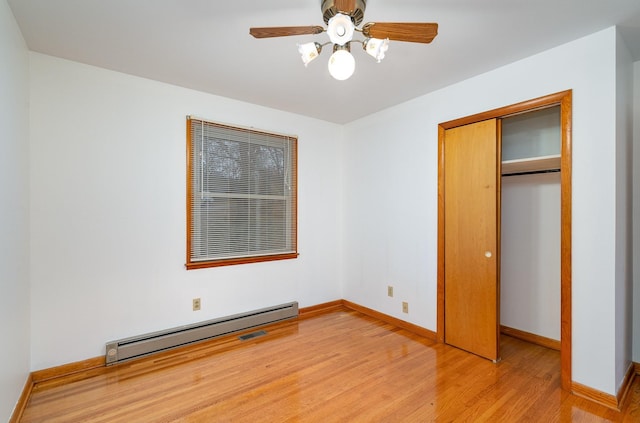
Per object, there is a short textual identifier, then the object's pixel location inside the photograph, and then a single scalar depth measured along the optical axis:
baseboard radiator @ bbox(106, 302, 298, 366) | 2.59
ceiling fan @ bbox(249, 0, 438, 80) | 1.53
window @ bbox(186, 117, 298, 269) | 3.06
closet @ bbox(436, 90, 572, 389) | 2.67
